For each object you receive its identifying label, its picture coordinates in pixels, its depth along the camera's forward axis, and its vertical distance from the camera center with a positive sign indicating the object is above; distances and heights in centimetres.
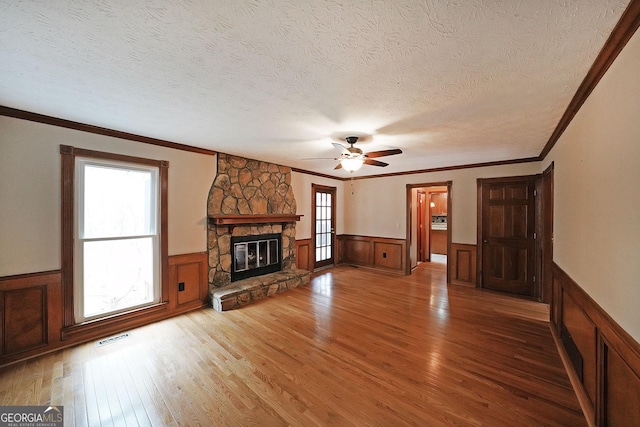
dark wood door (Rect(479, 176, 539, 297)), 436 -38
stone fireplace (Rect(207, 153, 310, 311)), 402 -26
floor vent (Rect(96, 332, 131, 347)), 282 -147
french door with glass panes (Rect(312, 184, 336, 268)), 625 -26
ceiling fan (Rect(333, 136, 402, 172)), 304 +73
